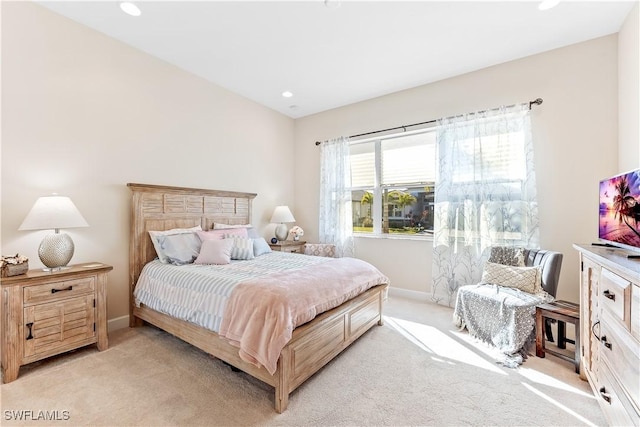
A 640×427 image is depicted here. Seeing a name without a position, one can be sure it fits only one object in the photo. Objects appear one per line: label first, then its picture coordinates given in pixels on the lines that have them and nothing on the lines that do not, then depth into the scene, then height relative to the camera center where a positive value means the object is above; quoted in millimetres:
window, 3880 +460
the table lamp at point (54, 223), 2119 -77
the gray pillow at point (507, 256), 2848 -468
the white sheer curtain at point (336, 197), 4449 +277
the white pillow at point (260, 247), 3453 -448
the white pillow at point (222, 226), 3588 -171
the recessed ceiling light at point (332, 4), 2235 +1771
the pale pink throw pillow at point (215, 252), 2805 -418
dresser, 1140 -609
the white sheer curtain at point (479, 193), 3033 +234
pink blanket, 1689 -664
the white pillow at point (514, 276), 2570 -639
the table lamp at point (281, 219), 4504 -96
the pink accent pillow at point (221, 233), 3117 -244
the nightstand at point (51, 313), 1936 -786
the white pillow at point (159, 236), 2857 -255
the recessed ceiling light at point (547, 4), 2260 +1777
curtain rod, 2961 +1262
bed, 1800 -863
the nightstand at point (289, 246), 4254 -533
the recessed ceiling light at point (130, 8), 2325 +1823
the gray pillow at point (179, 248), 2816 -370
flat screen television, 1582 +8
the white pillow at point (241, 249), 3117 -416
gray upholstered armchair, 2320 -790
